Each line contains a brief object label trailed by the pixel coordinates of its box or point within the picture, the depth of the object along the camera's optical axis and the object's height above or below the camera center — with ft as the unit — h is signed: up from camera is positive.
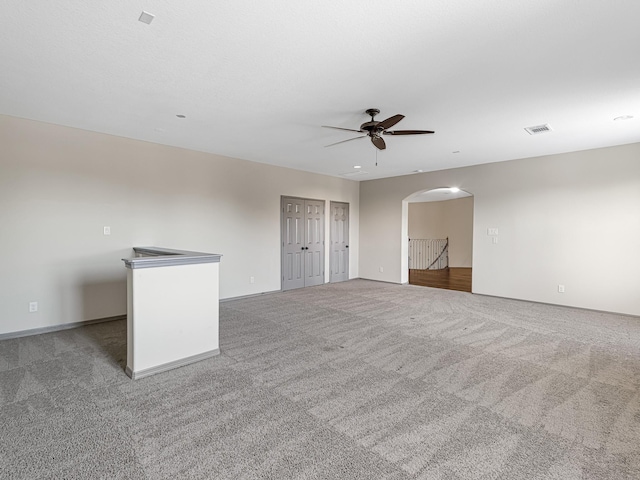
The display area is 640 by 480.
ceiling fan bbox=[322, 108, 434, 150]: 11.19 +3.99
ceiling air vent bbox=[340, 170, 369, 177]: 24.14 +4.99
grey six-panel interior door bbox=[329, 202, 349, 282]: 26.53 -0.51
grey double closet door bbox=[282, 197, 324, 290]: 23.09 -0.49
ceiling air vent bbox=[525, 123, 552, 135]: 13.47 +4.83
